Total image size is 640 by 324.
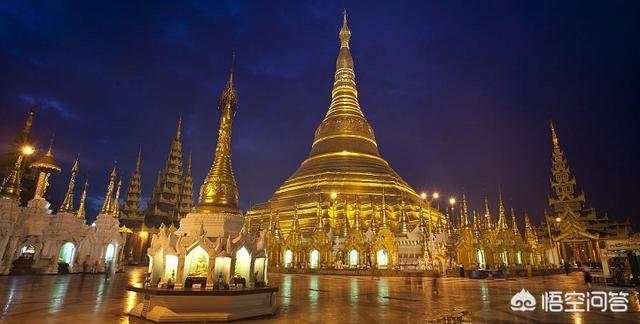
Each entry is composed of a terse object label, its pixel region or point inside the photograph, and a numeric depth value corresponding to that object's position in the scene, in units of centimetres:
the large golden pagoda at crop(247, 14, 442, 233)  3612
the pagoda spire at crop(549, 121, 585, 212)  4334
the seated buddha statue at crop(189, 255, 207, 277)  895
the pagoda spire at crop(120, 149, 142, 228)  5091
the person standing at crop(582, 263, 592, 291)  1508
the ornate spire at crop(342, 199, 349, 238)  3175
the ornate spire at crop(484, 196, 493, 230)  3296
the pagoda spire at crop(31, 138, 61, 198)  2758
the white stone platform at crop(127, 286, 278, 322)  772
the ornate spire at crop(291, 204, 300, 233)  3365
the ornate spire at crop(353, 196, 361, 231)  3213
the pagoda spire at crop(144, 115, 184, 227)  5191
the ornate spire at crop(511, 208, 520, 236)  3637
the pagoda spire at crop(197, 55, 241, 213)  1073
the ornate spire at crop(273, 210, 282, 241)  3379
